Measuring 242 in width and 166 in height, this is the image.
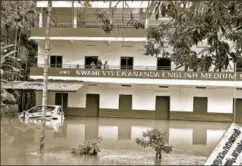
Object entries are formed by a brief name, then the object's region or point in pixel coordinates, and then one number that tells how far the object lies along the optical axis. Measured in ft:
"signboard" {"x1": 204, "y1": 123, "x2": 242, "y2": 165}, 22.09
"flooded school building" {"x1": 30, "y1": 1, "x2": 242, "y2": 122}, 88.33
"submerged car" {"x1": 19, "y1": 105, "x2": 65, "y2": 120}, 69.84
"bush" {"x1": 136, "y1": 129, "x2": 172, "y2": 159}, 36.81
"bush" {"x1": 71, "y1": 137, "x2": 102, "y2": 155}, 36.73
